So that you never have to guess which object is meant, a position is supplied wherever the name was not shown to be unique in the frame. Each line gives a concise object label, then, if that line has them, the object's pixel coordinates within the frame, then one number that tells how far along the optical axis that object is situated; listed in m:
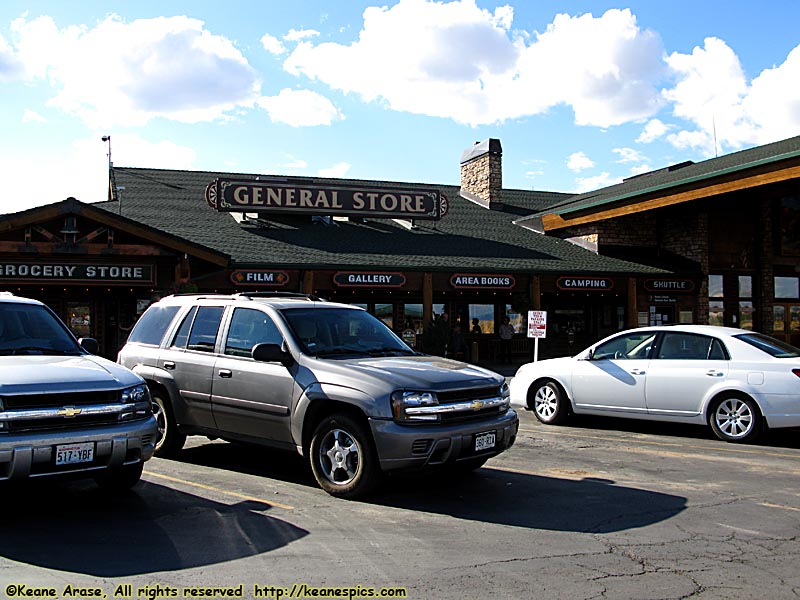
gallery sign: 21.48
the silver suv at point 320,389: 6.50
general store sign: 24.12
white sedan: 9.67
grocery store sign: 18.81
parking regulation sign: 17.69
